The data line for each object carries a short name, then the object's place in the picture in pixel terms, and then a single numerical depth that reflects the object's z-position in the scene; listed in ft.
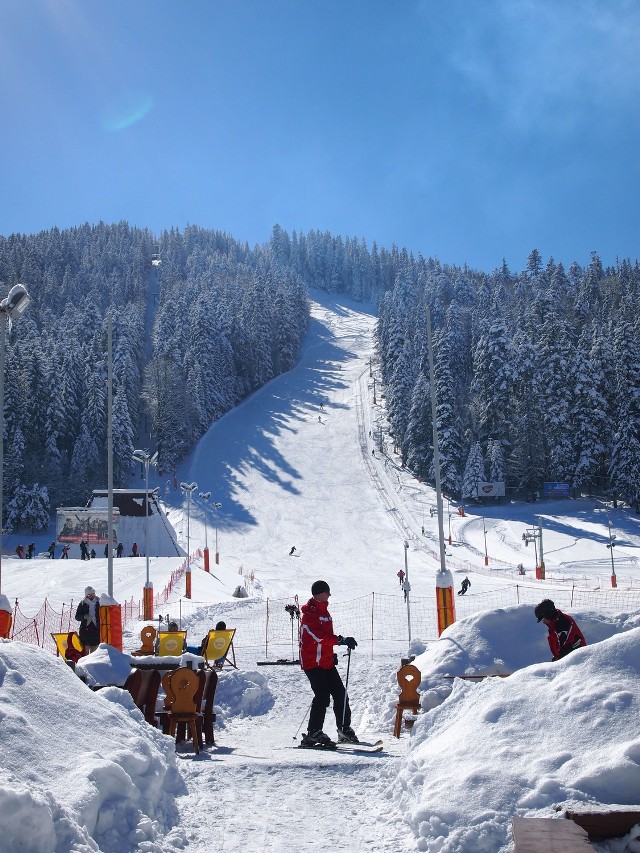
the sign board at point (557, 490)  193.88
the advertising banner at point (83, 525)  151.12
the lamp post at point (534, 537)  121.77
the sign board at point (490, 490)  195.83
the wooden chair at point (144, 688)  26.40
